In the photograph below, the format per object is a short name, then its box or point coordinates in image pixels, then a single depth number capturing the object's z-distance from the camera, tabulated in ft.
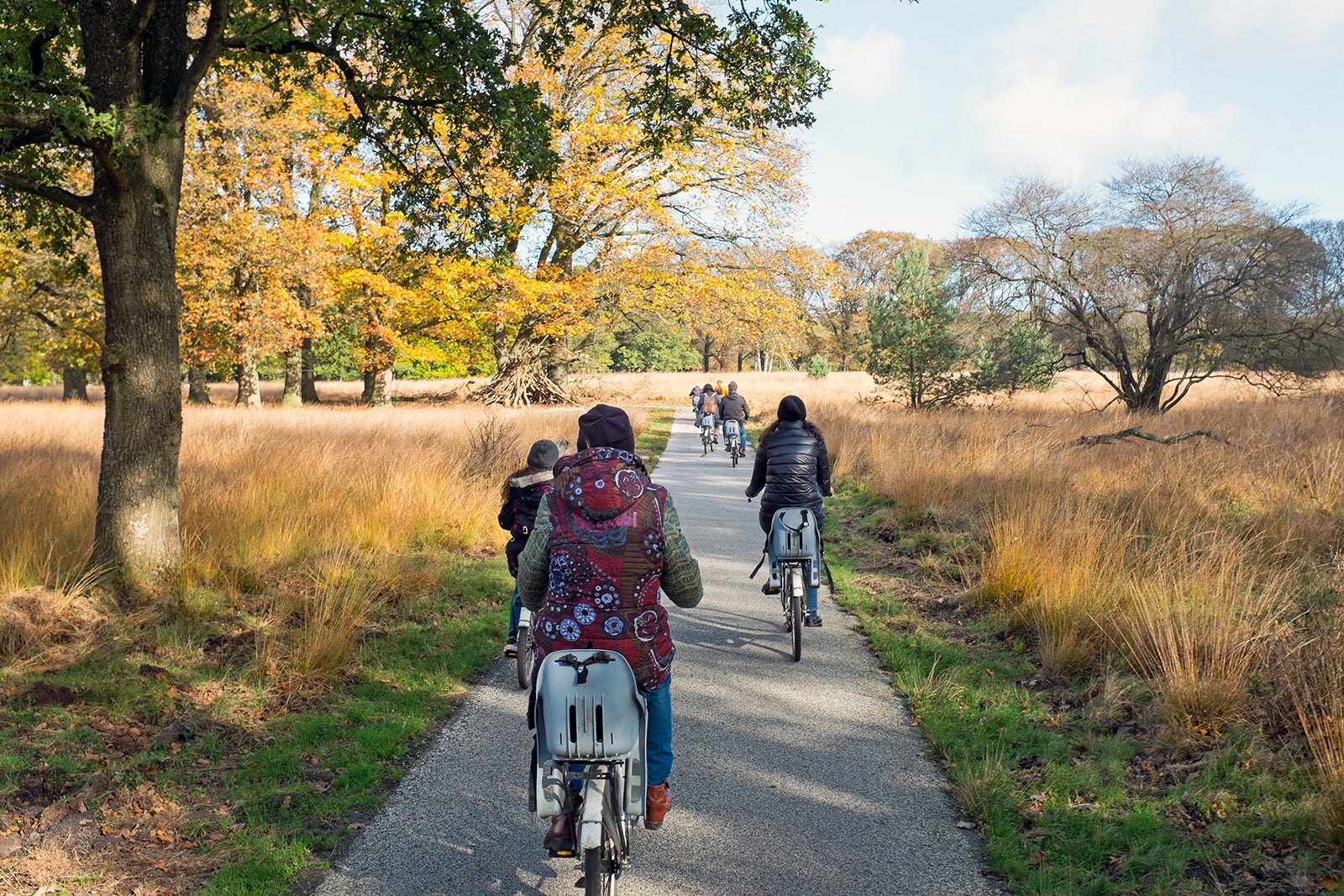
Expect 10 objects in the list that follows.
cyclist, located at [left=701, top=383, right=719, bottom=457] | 72.18
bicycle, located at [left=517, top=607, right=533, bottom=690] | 19.27
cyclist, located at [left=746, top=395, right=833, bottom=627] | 23.39
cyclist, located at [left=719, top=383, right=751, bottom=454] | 65.98
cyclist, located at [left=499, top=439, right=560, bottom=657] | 18.95
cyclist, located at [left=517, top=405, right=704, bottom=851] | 9.93
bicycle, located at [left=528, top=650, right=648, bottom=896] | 9.64
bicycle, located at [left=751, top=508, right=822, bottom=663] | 22.38
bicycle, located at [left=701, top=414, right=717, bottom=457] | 71.56
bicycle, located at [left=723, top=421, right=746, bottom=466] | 63.72
